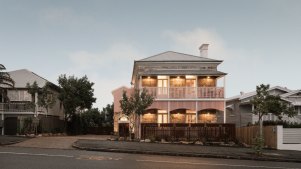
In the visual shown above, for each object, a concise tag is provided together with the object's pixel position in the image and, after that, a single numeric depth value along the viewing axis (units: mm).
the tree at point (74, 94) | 29497
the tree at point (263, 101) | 15121
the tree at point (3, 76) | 16449
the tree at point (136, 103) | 19138
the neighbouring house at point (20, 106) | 25981
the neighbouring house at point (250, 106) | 28408
